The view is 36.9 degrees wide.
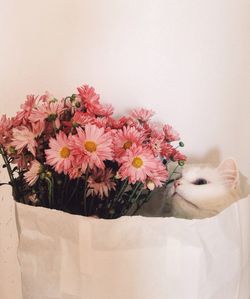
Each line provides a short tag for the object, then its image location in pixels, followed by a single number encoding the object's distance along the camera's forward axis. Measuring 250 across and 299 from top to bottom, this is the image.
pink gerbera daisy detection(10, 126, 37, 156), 0.65
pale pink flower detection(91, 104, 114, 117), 0.71
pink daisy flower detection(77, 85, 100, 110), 0.71
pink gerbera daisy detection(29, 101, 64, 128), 0.67
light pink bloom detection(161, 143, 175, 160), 0.73
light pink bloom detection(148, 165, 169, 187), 0.64
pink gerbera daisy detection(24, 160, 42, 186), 0.64
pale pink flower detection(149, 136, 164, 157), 0.69
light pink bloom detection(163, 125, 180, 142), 0.78
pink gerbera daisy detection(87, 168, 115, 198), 0.65
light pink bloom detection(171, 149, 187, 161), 0.74
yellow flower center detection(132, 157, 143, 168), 0.62
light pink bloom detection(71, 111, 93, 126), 0.65
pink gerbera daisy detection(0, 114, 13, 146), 0.68
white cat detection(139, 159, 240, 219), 0.73
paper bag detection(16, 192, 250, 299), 0.61
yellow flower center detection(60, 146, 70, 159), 0.62
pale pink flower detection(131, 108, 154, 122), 0.80
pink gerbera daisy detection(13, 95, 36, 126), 0.68
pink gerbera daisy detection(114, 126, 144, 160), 0.65
